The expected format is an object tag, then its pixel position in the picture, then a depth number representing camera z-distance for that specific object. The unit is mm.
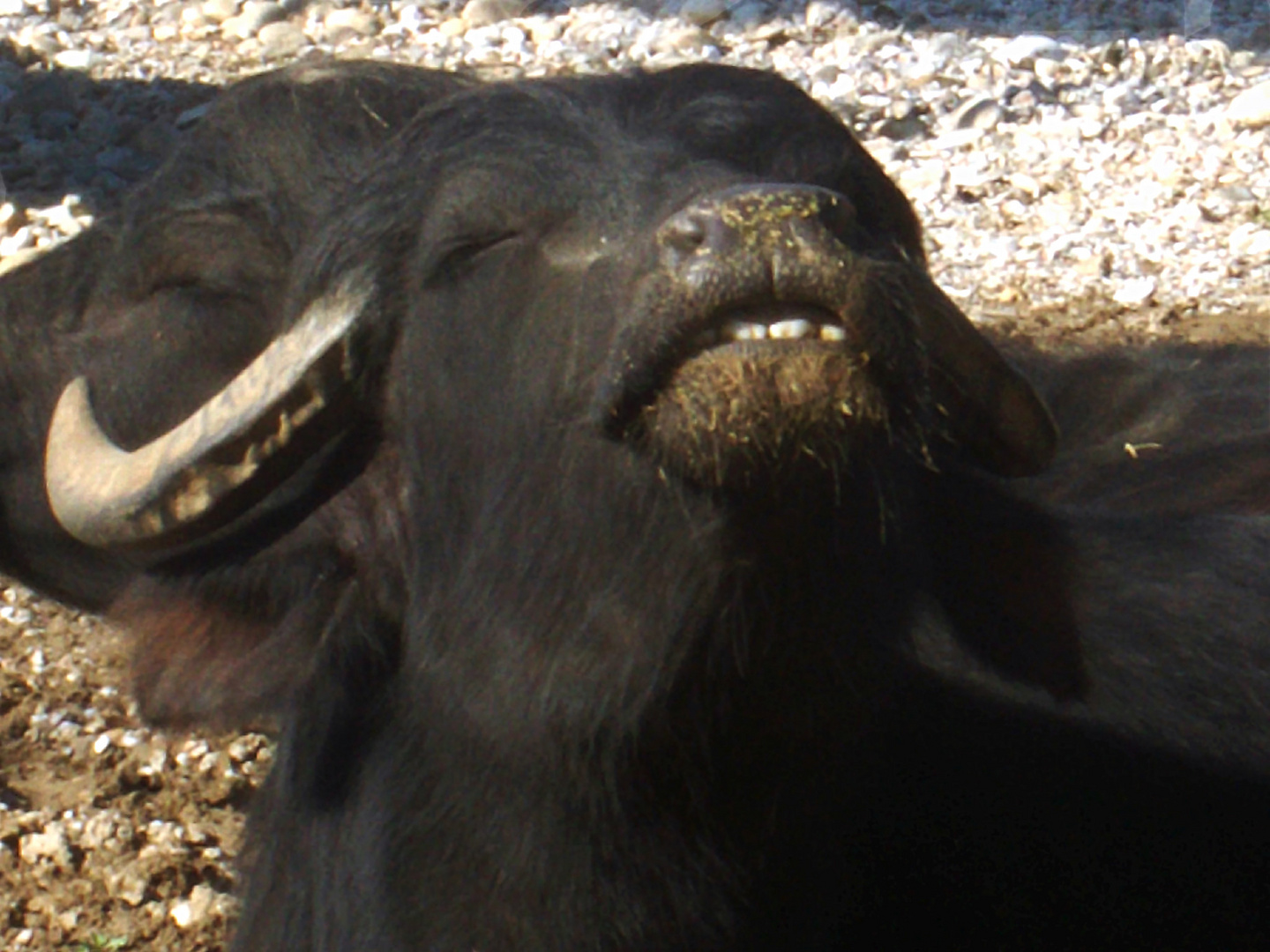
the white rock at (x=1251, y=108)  15586
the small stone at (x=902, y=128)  15547
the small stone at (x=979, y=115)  15707
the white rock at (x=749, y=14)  17484
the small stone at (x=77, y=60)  16875
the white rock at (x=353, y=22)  17641
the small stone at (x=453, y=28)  17453
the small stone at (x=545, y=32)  17328
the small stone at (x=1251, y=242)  13758
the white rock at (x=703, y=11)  17594
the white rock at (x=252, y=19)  17641
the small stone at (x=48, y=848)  8219
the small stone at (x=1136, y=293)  13156
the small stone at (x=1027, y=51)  16797
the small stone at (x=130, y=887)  8062
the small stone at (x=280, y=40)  17109
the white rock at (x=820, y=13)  17703
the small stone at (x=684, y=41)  16937
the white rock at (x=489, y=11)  17672
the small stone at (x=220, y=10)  18047
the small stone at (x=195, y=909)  7980
